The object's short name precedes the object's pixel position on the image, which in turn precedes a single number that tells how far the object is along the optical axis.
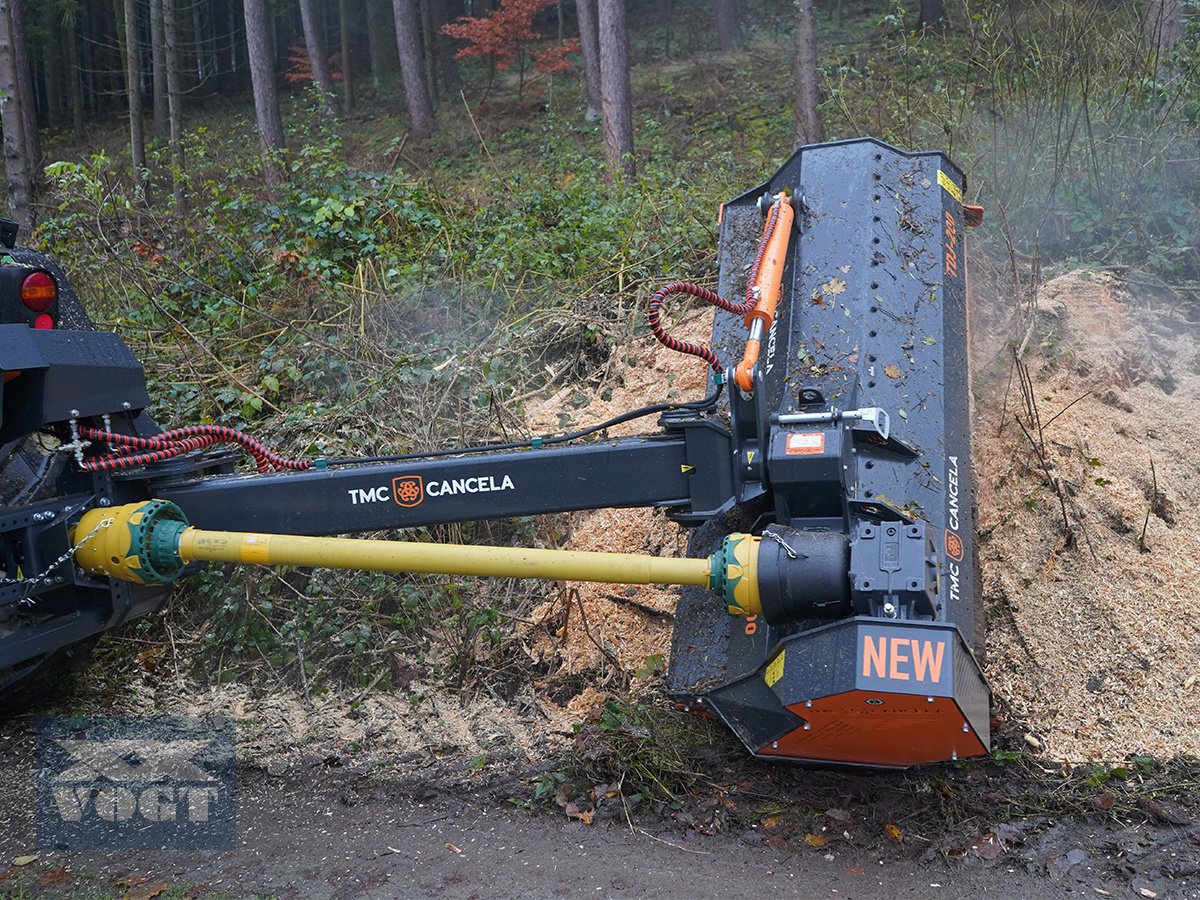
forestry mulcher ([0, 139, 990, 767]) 3.33
